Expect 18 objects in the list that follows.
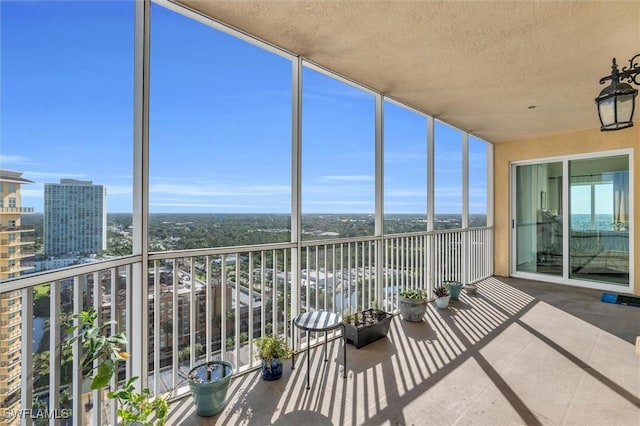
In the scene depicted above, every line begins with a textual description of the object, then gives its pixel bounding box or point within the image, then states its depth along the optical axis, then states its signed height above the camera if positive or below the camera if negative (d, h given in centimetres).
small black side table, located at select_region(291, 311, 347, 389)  210 -81
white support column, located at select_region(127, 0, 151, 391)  186 +7
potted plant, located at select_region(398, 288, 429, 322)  338 -107
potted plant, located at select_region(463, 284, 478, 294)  446 -114
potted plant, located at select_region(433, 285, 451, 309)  385 -110
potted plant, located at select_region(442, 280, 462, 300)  418 -108
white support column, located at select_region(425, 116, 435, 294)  419 +18
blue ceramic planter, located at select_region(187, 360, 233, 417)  183 -109
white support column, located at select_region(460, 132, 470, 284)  499 +9
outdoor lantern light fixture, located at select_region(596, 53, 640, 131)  221 +86
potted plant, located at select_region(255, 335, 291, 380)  227 -111
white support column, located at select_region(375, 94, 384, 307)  345 +25
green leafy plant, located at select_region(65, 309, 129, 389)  134 -63
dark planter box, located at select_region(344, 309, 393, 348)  278 -111
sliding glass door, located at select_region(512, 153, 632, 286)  473 -10
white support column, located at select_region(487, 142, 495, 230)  590 +55
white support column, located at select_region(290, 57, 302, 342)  267 +27
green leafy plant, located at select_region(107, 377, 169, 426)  139 -96
